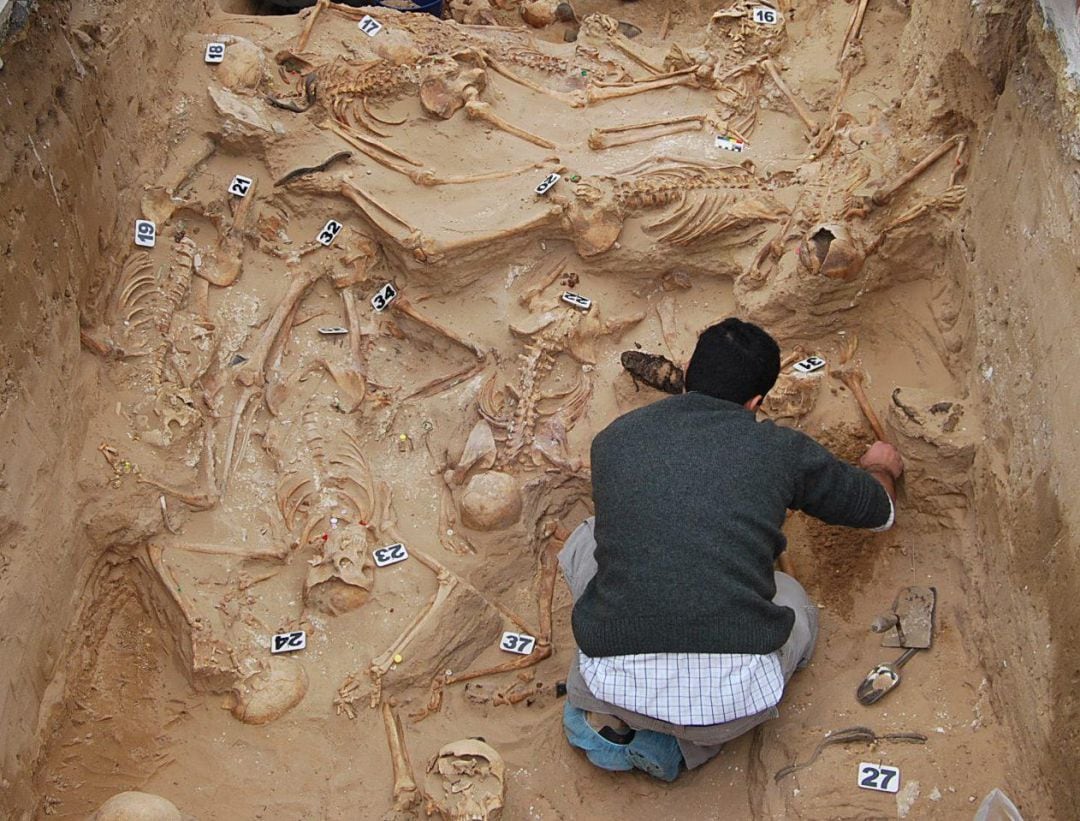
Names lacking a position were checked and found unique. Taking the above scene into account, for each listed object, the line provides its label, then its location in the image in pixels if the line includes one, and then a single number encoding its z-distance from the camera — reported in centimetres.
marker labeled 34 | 581
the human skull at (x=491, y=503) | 509
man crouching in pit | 383
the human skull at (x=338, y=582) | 491
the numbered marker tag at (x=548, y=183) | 567
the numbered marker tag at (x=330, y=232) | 584
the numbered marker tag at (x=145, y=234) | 555
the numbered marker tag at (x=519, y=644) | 494
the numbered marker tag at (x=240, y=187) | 586
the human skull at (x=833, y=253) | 496
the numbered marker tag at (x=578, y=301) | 554
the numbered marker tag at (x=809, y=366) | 501
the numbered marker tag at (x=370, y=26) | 657
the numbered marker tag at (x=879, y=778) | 394
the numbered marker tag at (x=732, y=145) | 593
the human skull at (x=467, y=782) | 421
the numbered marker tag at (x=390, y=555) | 504
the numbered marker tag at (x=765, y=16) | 645
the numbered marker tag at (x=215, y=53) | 618
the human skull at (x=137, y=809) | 390
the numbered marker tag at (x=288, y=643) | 481
